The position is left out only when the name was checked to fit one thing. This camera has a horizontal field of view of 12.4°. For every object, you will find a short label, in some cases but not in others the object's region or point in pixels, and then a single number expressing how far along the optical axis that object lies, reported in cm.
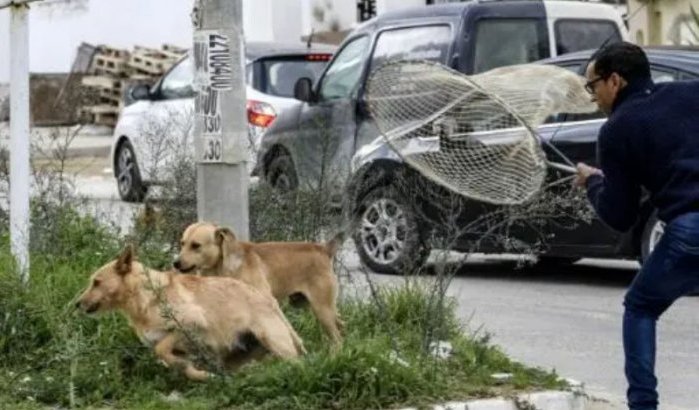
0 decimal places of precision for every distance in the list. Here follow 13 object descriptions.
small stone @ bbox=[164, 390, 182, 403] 1442
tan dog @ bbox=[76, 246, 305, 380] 1460
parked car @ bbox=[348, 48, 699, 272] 2288
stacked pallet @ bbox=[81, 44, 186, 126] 5622
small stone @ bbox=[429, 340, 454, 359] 1553
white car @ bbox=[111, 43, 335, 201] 3373
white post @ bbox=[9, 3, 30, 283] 1726
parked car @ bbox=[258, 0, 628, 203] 2718
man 1356
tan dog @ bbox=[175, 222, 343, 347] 1632
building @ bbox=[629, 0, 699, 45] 4989
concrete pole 1718
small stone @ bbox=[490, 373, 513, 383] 1542
